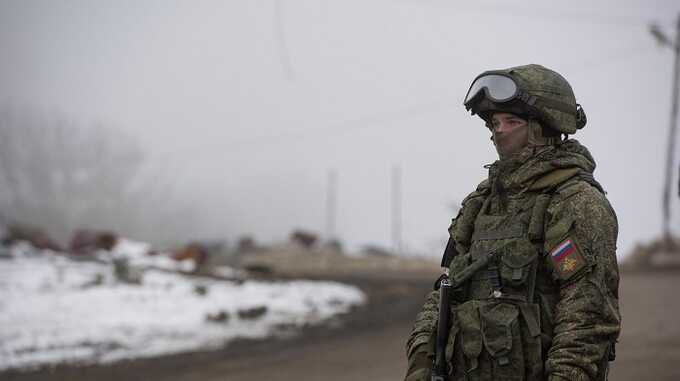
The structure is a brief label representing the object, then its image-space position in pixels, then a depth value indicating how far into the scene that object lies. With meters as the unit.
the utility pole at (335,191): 102.19
